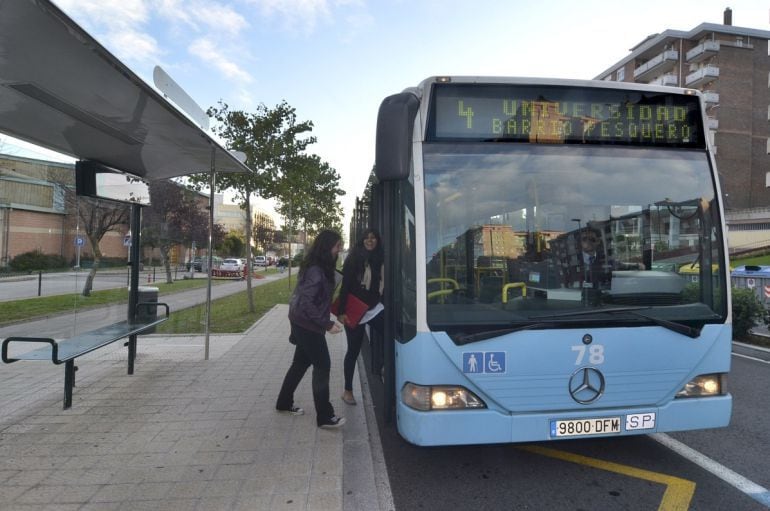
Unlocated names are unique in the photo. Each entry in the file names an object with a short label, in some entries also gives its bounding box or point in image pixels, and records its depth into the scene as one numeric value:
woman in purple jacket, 4.15
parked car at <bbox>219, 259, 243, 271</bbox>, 38.19
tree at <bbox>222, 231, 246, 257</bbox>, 57.70
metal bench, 4.57
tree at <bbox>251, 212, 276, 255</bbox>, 76.62
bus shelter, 2.79
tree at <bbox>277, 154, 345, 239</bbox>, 13.70
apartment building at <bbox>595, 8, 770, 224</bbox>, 50.44
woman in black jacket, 4.65
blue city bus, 3.05
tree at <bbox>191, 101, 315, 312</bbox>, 13.26
